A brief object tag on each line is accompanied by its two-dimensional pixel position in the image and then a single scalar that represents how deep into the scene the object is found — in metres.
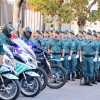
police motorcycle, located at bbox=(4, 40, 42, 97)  12.27
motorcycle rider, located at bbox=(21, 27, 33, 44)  13.78
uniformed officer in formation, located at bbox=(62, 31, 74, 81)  17.33
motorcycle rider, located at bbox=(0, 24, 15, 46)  12.39
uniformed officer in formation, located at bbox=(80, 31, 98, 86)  15.76
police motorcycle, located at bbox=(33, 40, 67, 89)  14.30
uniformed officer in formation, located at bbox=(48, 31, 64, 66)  16.14
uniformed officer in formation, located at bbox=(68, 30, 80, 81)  17.72
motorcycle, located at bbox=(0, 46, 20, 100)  11.47
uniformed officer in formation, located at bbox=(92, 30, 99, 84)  16.22
